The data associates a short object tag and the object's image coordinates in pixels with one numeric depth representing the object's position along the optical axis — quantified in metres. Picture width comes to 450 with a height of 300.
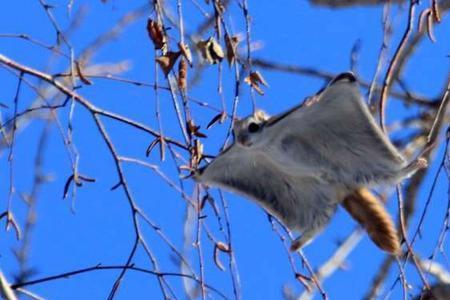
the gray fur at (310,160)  4.84
